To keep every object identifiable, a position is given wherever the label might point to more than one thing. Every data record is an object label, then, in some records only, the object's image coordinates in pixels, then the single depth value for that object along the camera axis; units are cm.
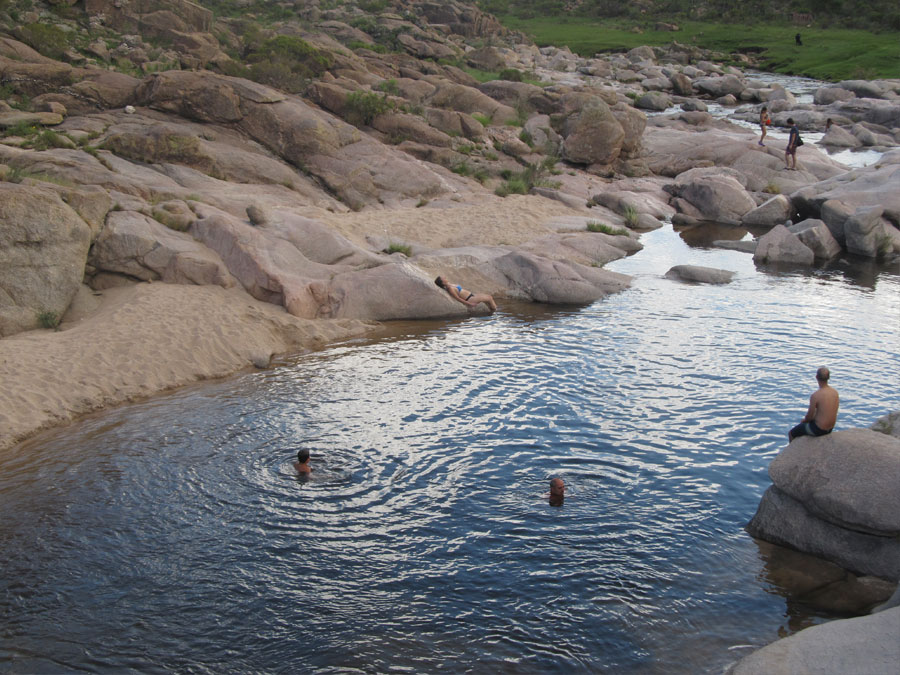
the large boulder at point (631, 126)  3862
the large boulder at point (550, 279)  2188
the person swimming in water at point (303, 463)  1177
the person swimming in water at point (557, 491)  1118
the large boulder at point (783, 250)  2673
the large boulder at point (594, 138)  3706
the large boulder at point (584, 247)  2491
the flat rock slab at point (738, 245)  2834
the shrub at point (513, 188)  3133
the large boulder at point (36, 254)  1630
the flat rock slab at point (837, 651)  659
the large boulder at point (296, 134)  2795
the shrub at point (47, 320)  1642
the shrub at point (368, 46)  5497
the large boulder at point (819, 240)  2719
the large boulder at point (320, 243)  2112
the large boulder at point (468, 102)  4144
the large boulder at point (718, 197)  3316
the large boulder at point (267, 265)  1897
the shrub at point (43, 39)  3266
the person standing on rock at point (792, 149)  3588
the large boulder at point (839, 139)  4703
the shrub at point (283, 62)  3288
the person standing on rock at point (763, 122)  3934
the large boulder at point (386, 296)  1966
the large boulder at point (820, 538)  947
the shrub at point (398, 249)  2314
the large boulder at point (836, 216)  2844
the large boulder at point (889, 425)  1147
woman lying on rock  2061
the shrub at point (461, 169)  3200
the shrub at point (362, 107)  3238
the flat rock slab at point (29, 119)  2453
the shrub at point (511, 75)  5184
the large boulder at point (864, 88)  6009
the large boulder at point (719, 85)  6419
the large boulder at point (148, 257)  1831
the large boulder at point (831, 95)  5900
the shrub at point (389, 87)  3838
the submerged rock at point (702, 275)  2391
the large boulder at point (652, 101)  5769
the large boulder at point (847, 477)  934
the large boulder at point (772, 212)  3178
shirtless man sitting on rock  1037
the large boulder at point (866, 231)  2728
